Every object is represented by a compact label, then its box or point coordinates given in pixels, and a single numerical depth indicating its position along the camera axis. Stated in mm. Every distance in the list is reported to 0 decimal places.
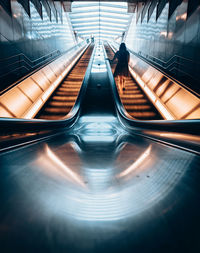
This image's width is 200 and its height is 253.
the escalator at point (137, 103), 6625
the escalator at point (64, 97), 6589
